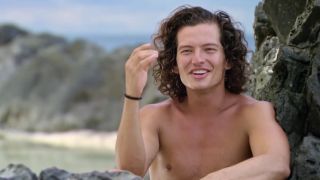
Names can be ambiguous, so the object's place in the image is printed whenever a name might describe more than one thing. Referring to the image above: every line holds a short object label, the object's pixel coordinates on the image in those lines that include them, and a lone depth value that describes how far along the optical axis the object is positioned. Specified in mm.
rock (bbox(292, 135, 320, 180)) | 4012
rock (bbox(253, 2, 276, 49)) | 5723
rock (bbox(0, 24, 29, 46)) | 36062
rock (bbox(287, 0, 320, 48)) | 4340
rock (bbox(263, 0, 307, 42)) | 5027
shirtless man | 4004
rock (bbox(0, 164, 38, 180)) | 3342
